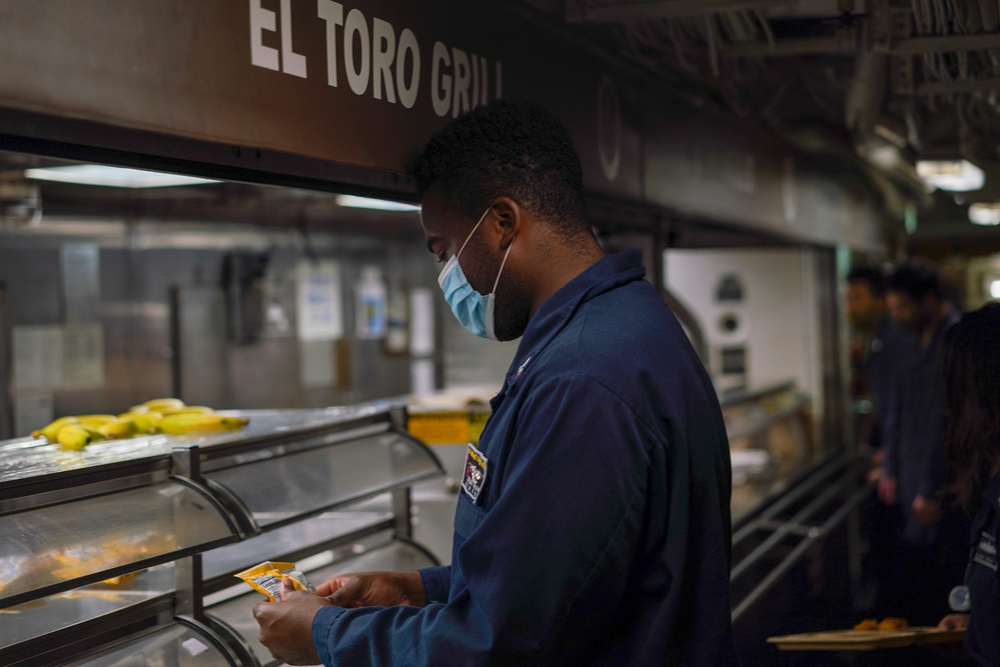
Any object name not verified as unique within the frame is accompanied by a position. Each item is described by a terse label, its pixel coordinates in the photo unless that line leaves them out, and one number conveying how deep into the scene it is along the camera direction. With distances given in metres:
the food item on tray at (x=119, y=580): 2.14
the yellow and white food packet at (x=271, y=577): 1.60
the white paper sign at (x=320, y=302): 6.27
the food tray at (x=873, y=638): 2.41
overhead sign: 1.40
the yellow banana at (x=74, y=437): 2.18
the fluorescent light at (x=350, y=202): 5.09
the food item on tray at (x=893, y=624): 2.76
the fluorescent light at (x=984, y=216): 6.95
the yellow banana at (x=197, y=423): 2.46
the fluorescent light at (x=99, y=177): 4.23
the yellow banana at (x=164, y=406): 2.84
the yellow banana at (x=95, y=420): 2.49
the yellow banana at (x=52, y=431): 2.36
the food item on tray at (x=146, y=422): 2.51
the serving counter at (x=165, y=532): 1.71
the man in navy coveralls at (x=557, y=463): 1.23
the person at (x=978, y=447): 2.22
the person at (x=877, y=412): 4.59
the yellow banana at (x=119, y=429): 2.37
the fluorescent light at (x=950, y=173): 5.36
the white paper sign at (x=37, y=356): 4.49
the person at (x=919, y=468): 3.84
